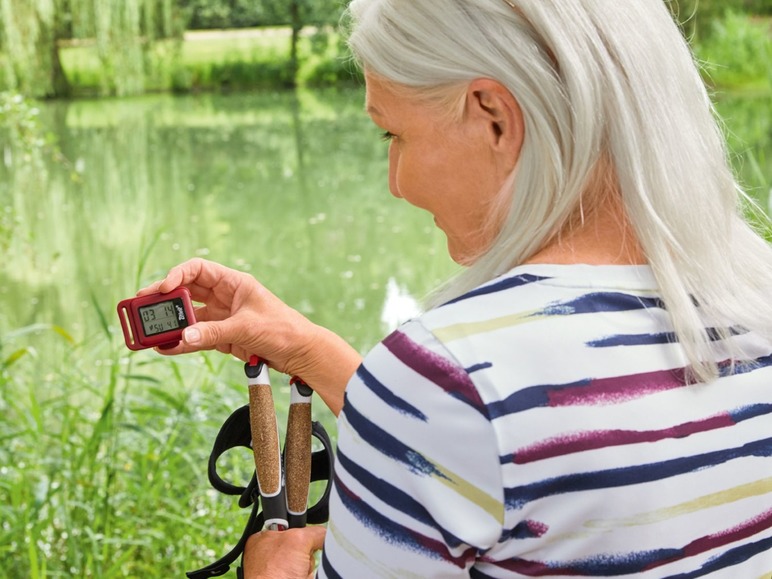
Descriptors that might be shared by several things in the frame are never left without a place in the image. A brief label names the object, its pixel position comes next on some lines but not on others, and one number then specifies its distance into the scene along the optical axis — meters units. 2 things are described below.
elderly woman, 0.62
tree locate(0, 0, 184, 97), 7.86
